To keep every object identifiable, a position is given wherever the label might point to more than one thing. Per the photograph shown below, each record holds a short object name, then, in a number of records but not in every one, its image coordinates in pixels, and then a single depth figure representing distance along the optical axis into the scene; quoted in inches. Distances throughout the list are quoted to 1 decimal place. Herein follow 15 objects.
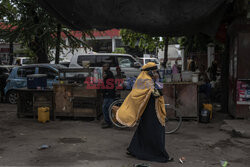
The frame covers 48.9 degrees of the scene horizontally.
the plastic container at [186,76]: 356.5
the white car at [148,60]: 1064.8
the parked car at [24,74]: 447.5
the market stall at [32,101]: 354.3
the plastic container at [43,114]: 339.9
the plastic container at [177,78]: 355.3
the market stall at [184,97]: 336.5
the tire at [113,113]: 312.7
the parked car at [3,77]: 518.0
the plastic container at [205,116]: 333.1
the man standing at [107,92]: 311.3
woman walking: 203.2
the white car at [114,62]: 498.0
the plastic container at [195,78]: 340.8
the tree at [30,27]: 604.7
